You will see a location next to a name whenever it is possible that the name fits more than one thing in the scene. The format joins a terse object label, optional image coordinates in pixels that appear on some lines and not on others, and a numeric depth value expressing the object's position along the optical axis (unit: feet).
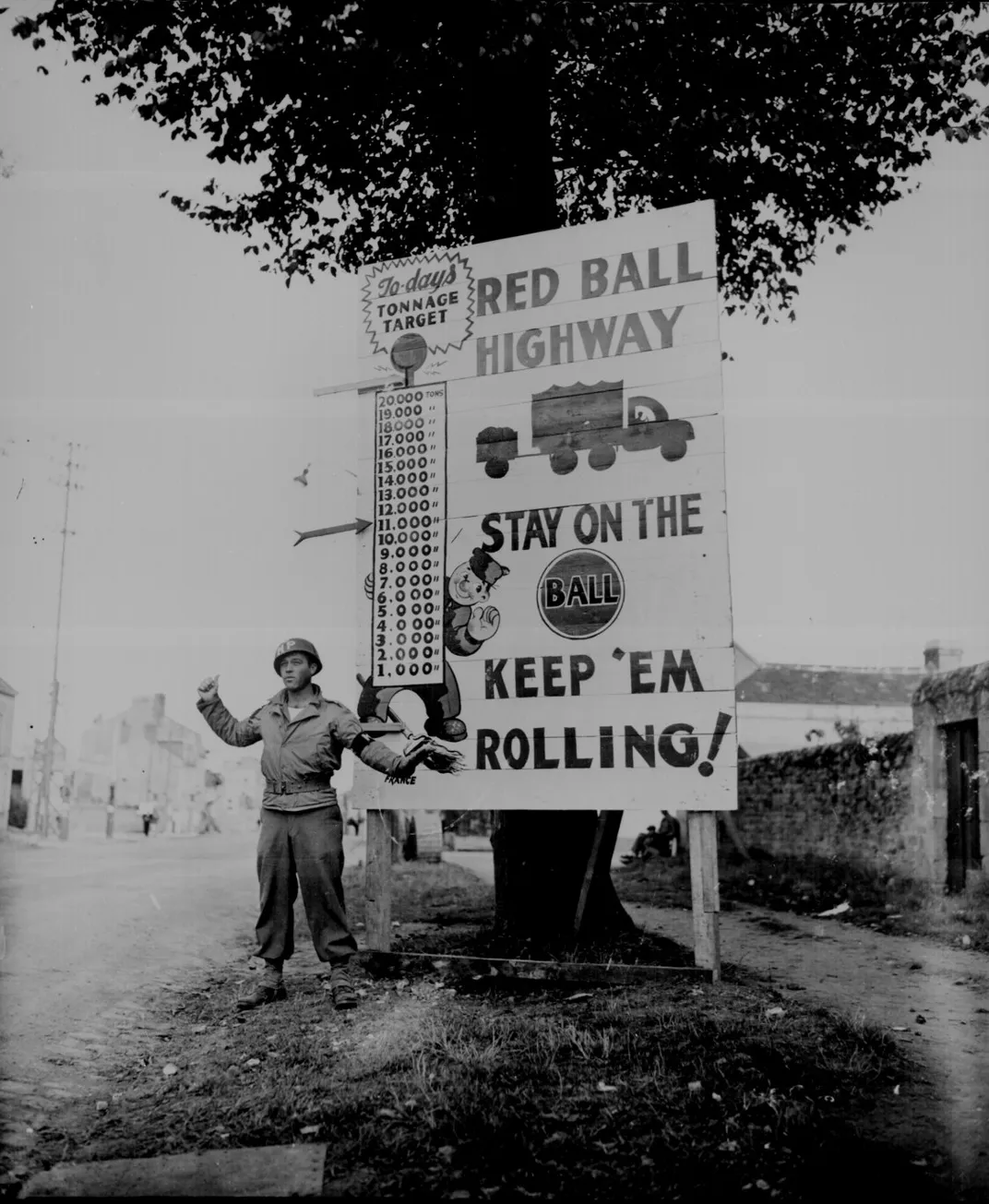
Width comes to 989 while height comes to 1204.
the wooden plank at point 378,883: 23.54
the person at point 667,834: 68.44
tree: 27.58
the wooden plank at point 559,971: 20.90
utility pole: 97.19
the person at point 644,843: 69.10
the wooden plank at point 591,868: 24.75
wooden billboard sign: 22.08
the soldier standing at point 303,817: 21.81
